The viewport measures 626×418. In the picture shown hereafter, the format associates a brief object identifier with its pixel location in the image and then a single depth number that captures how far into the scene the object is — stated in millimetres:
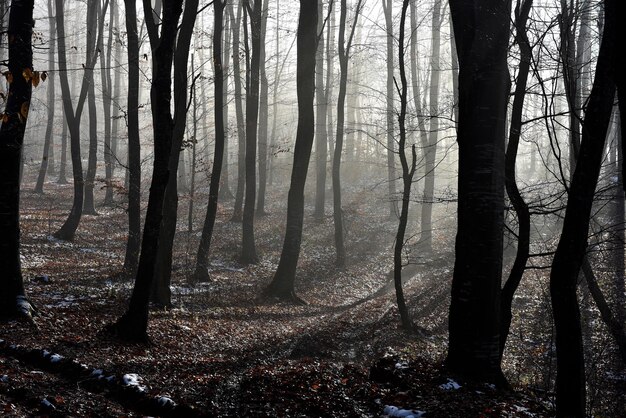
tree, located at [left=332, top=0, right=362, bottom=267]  20078
